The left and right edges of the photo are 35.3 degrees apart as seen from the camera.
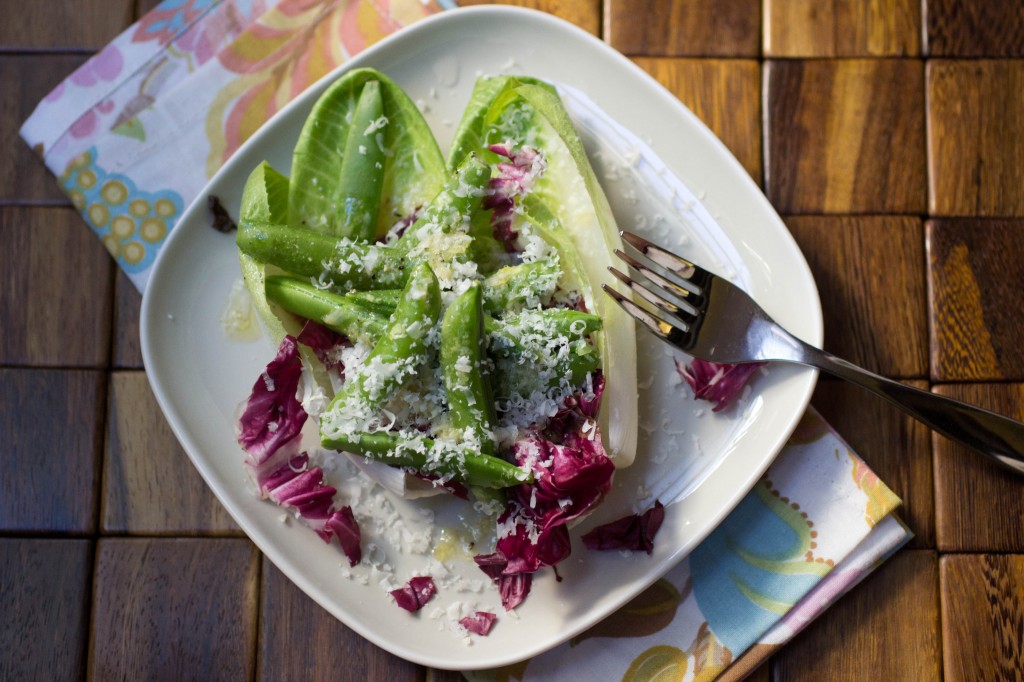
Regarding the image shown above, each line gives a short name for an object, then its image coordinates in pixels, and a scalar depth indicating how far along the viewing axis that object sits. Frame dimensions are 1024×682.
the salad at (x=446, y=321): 0.57
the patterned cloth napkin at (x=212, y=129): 0.60
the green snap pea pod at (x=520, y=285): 0.58
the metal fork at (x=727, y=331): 0.58
